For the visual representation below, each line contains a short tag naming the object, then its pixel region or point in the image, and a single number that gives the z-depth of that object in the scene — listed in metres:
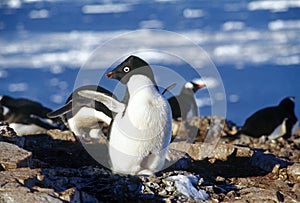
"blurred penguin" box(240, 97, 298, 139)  17.14
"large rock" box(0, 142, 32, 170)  7.51
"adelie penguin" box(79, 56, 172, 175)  8.37
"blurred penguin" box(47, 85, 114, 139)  10.39
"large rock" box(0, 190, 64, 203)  6.65
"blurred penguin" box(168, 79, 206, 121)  18.72
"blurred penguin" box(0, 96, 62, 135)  16.50
